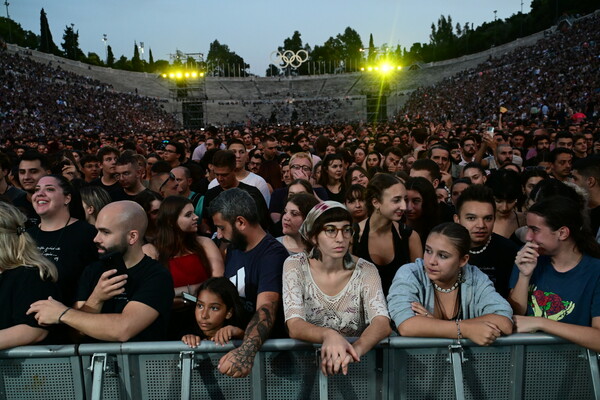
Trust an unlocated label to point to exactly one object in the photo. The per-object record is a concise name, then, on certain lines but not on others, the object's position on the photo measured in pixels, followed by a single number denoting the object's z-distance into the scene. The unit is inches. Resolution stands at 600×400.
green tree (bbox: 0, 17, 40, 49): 2827.3
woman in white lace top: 117.9
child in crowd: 123.1
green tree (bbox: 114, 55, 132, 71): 3647.6
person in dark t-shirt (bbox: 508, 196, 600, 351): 117.6
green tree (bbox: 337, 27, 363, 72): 4188.0
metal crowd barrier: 109.4
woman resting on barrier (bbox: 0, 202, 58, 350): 111.3
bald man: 111.3
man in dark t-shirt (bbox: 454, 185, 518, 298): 149.3
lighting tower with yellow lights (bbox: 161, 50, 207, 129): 2005.4
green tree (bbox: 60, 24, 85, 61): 3282.5
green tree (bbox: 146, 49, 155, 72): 4003.7
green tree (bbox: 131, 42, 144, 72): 3666.1
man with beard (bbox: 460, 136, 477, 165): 362.6
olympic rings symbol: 2326.5
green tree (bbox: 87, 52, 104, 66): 3312.0
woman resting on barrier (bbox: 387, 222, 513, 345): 110.9
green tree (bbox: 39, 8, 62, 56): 2817.4
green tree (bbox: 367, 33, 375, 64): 4220.0
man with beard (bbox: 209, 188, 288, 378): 129.2
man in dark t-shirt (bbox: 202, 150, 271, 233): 235.7
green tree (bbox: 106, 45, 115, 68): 3695.9
